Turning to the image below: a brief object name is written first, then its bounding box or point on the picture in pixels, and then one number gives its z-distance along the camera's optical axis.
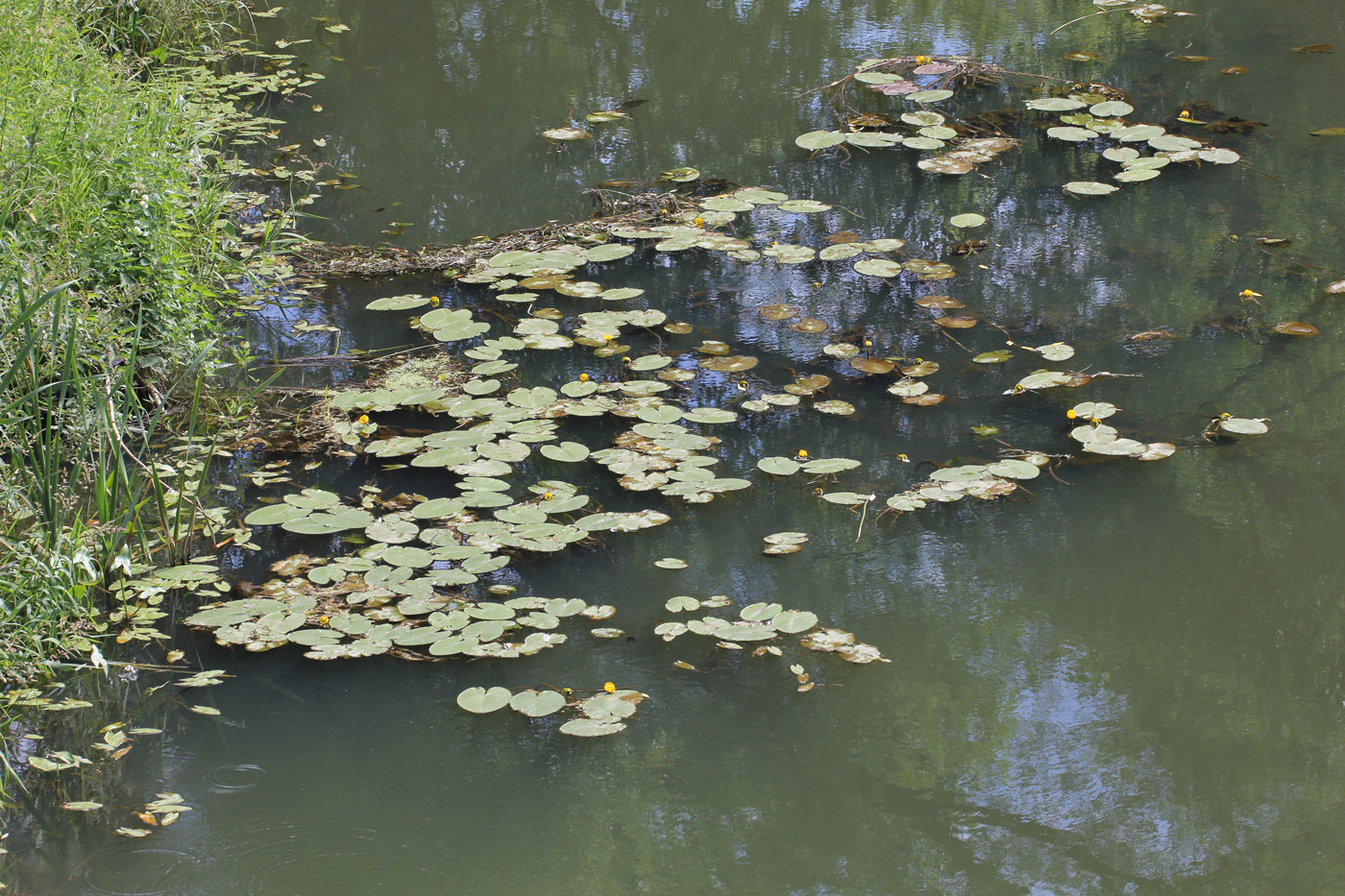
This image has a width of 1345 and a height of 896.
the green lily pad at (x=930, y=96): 9.52
